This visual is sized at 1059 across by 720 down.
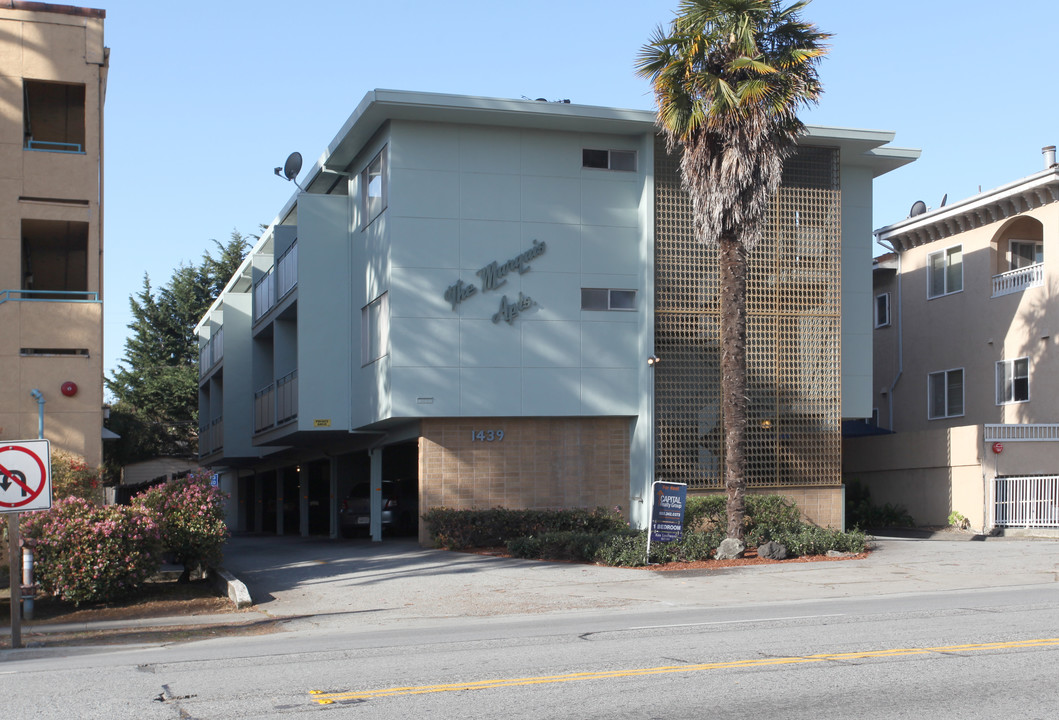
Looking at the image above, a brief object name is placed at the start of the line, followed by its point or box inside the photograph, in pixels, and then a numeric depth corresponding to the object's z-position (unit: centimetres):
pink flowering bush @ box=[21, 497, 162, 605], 1511
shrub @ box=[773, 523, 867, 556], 2053
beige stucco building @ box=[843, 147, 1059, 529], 2659
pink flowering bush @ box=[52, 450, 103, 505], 1741
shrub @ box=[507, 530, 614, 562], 2048
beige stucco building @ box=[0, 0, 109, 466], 1800
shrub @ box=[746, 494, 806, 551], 2247
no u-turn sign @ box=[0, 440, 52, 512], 1207
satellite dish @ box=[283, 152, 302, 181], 2977
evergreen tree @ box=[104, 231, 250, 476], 6053
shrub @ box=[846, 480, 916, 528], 2936
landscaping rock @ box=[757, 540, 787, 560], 2012
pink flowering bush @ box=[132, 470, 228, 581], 1705
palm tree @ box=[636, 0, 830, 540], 2025
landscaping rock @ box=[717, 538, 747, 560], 2019
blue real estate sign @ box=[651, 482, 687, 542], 1956
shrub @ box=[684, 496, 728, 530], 2342
